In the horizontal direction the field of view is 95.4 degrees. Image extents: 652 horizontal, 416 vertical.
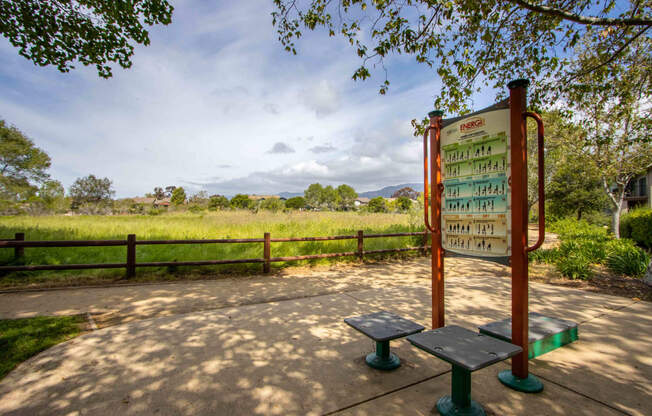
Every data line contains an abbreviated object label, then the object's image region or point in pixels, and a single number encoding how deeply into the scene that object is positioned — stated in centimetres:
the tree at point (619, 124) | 611
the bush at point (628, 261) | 636
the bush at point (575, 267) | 639
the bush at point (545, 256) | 809
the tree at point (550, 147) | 1380
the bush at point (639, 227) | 1153
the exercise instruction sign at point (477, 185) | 259
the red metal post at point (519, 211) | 239
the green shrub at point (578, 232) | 986
